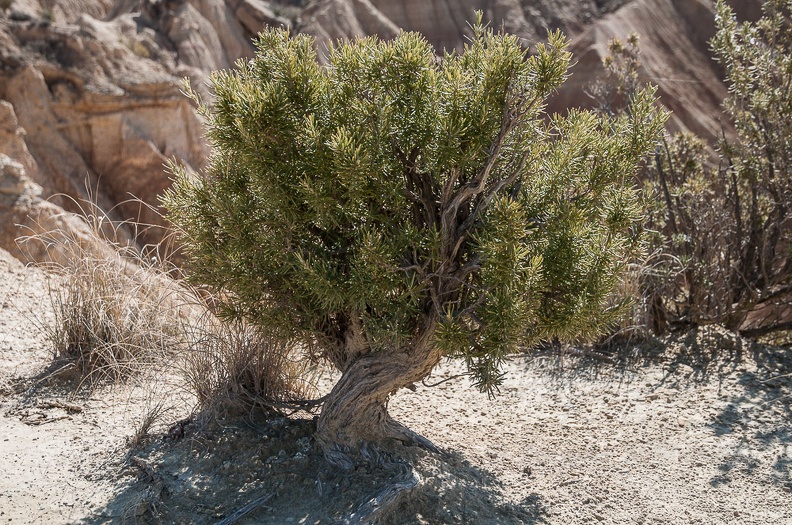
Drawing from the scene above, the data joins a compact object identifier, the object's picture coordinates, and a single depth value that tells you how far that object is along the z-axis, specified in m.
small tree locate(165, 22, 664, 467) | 3.20
